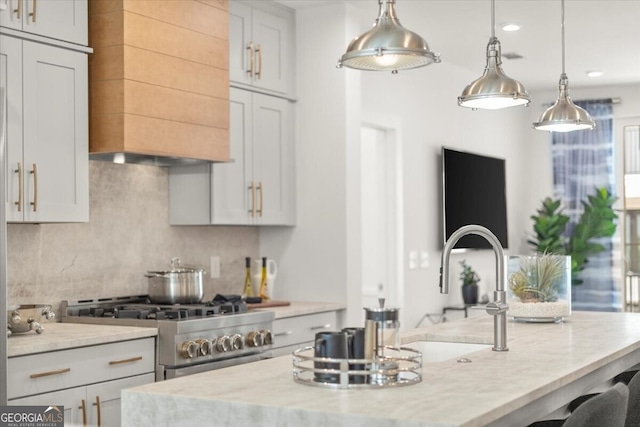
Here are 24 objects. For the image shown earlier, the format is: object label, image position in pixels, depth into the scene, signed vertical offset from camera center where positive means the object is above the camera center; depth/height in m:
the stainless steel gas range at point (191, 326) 3.90 -0.39
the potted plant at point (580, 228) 8.52 +0.14
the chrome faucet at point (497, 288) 2.83 -0.16
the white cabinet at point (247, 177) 4.83 +0.38
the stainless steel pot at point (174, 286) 4.42 -0.21
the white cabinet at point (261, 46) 5.00 +1.16
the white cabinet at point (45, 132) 3.63 +0.49
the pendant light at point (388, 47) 2.55 +0.57
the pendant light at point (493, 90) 3.32 +0.58
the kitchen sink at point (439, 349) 3.46 -0.42
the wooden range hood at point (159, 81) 4.08 +0.80
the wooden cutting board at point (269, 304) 4.89 -0.34
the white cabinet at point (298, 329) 4.69 -0.47
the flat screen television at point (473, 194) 7.31 +0.42
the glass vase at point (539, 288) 3.88 -0.21
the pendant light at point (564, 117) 3.90 +0.56
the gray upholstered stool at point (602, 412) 2.18 -0.43
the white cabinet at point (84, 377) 3.29 -0.53
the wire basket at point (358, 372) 2.22 -0.33
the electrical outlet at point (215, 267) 5.23 -0.14
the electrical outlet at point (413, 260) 6.86 -0.13
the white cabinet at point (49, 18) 3.66 +0.98
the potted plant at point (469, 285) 7.23 -0.35
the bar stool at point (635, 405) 2.84 -0.53
